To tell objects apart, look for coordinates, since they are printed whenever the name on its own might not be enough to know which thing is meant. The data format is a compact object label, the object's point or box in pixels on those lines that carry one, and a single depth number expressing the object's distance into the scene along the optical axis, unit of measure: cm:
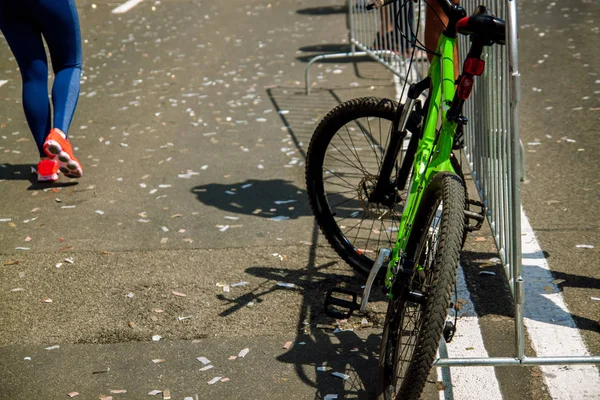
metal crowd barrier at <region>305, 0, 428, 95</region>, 877
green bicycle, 320
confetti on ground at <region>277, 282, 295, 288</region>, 493
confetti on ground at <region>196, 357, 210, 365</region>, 417
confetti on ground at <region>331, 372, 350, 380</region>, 393
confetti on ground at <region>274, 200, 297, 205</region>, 629
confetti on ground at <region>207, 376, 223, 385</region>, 399
